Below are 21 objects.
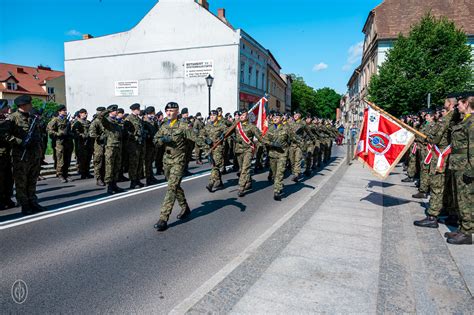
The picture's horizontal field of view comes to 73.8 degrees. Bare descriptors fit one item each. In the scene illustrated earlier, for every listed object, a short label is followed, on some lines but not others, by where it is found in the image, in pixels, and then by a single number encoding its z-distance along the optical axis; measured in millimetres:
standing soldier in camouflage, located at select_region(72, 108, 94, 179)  10469
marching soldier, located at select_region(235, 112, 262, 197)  8098
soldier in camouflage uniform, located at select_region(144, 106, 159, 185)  9594
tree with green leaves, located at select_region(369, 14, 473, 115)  25000
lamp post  18766
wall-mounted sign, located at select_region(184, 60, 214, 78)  27969
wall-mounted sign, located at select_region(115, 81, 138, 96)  30672
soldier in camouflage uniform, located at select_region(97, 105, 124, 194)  8211
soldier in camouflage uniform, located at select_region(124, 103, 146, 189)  8844
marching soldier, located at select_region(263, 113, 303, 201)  7684
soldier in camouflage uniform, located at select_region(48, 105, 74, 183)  9891
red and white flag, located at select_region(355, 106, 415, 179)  6357
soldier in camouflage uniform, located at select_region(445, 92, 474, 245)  4656
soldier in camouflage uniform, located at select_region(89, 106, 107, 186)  8641
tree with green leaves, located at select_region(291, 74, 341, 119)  75312
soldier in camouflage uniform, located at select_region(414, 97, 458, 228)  5509
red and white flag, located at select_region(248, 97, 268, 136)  9391
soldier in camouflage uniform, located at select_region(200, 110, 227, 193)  8711
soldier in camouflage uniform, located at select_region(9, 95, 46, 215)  6148
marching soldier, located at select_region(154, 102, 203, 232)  5402
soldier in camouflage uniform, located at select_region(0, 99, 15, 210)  6695
